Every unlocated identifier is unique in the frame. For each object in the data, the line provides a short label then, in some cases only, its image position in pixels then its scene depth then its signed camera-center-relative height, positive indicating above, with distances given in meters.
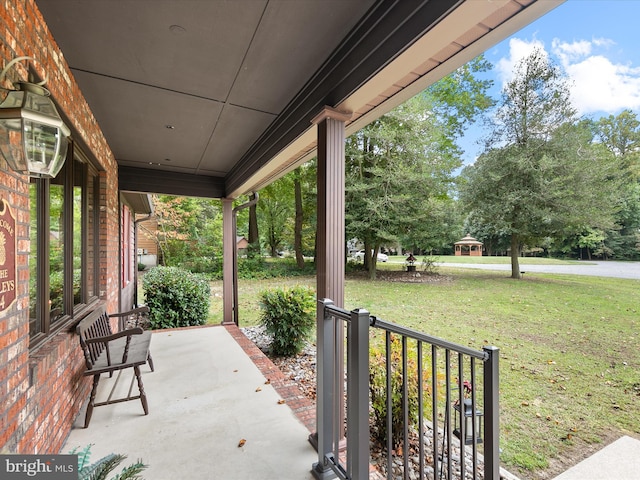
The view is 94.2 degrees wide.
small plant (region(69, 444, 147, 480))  0.89 -0.69
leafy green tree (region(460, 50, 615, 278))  8.27 +2.09
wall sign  1.17 -0.04
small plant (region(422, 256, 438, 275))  11.98 -1.00
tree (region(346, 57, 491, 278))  9.82 +2.68
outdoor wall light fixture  1.05 +0.43
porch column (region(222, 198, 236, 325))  5.33 -0.28
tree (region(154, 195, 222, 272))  12.01 +0.34
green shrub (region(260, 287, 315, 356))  4.20 -1.07
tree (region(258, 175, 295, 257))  14.39 +1.28
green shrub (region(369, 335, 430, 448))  2.34 -1.26
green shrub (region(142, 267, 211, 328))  5.11 -1.00
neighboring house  14.47 -0.41
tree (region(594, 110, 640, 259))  7.34 +1.71
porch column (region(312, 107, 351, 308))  1.93 +0.23
